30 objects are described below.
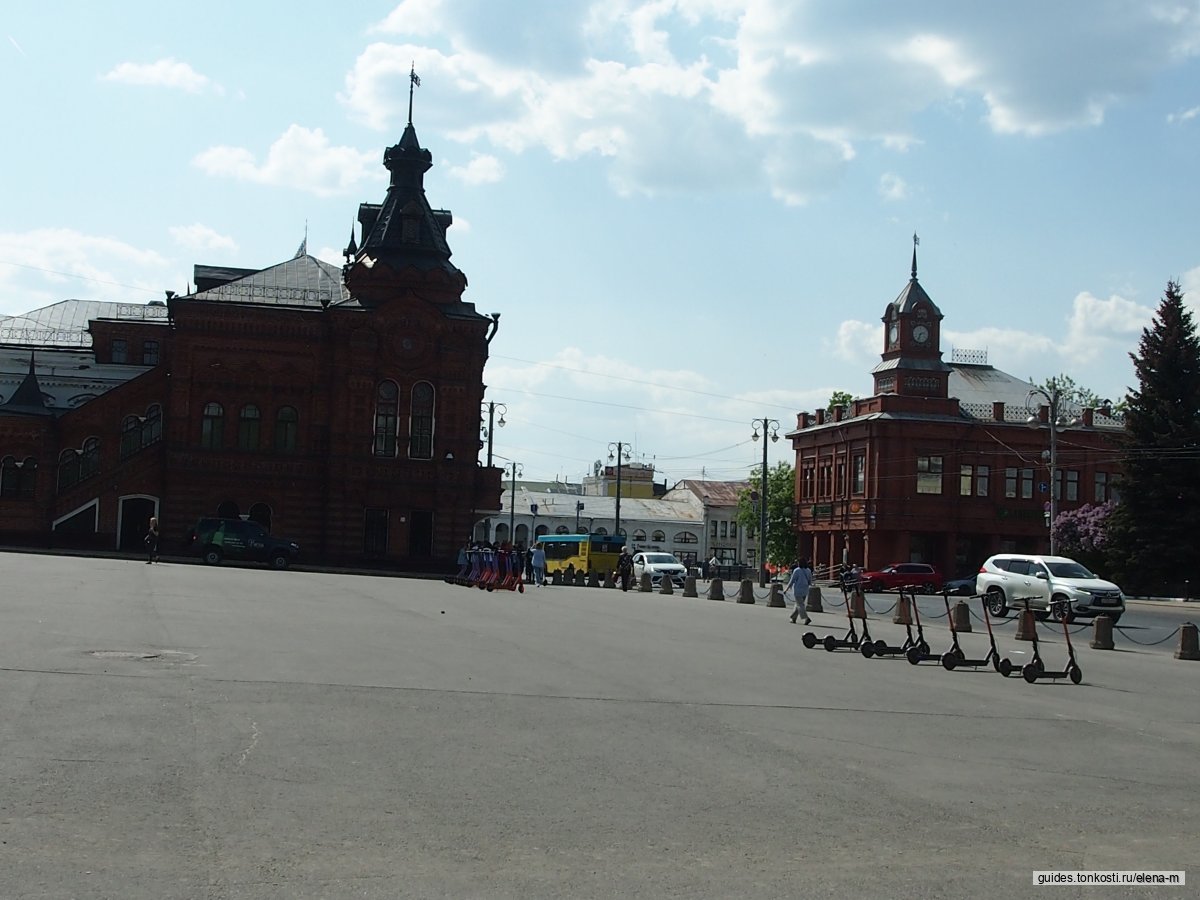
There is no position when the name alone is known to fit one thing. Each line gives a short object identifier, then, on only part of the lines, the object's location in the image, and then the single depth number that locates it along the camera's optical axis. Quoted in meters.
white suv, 36.34
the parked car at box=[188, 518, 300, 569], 52.19
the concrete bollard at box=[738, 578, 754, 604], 43.90
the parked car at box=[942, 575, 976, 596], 57.84
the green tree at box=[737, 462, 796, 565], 101.25
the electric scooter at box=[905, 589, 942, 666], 20.58
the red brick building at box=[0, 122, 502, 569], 60.75
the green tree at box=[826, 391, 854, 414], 101.62
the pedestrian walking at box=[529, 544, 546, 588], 53.14
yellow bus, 67.50
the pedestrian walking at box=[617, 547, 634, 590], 53.44
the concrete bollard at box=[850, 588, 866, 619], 22.98
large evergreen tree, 60.59
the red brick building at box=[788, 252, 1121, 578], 77.88
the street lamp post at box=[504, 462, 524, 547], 107.41
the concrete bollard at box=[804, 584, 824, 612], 36.80
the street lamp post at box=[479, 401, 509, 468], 75.96
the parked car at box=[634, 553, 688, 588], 64.75
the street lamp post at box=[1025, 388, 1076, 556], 54.34
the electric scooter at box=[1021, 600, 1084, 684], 18.27
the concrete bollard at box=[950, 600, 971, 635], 31.14
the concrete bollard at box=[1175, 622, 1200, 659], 25.20
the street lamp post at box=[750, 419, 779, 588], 65.56
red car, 62.75
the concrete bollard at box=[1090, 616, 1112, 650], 26.62
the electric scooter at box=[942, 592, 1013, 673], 19.69
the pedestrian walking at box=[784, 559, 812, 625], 29.94
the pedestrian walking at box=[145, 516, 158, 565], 47.16
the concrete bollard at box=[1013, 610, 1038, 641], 23.47
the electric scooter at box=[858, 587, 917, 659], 21.34
